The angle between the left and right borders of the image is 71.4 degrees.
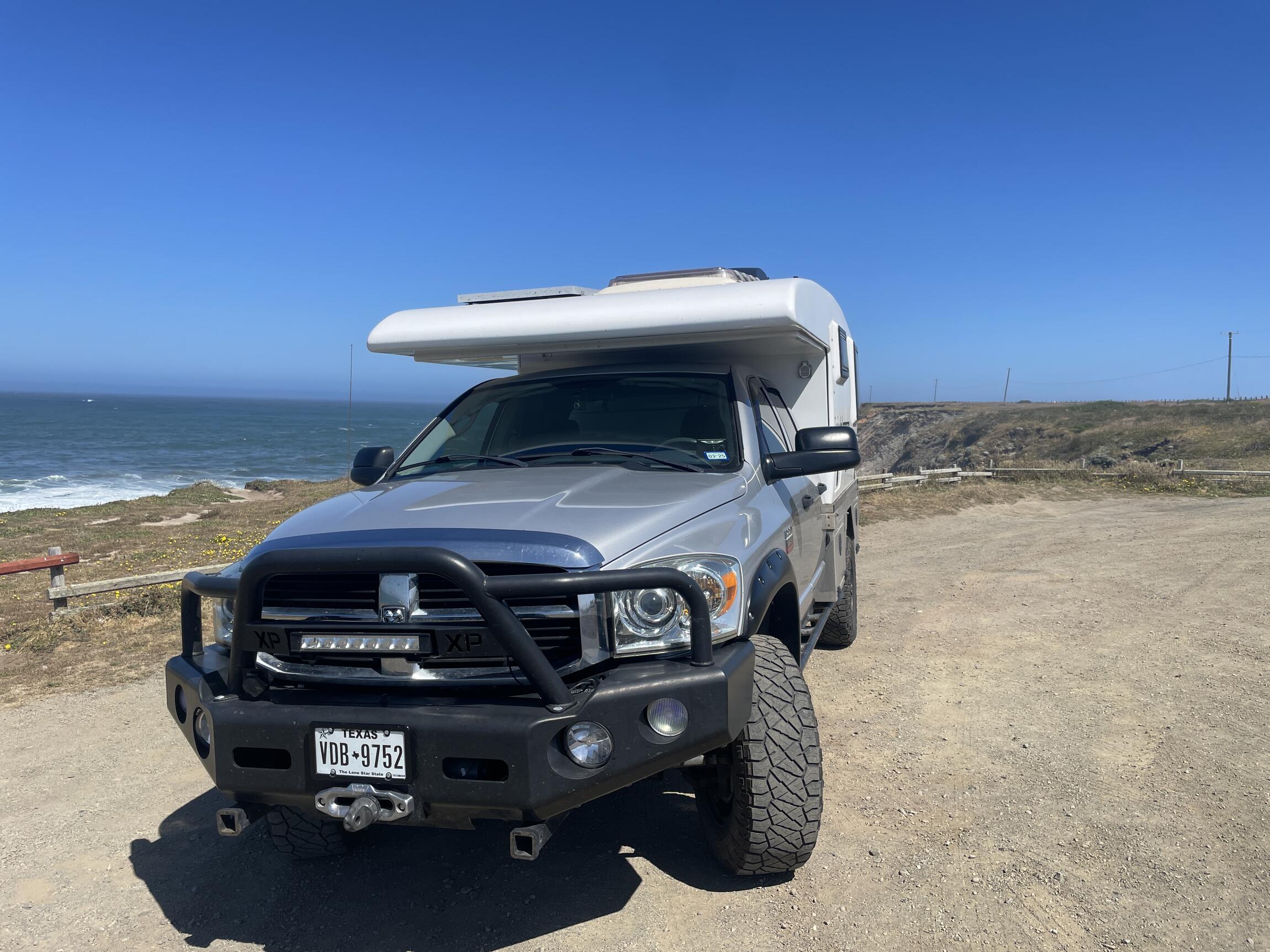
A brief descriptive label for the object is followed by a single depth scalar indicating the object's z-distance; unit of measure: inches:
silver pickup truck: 103.4
